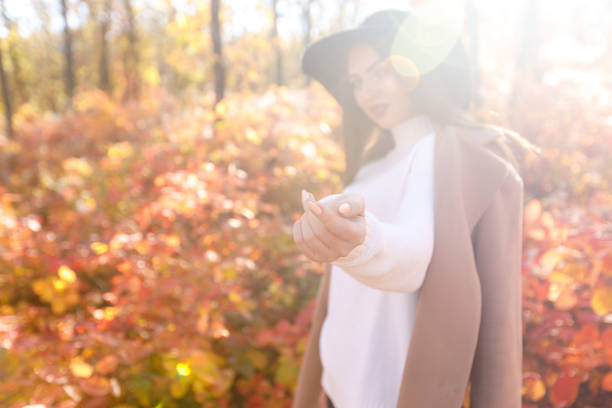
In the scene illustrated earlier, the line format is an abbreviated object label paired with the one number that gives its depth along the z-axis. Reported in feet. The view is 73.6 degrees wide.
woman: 3.13
